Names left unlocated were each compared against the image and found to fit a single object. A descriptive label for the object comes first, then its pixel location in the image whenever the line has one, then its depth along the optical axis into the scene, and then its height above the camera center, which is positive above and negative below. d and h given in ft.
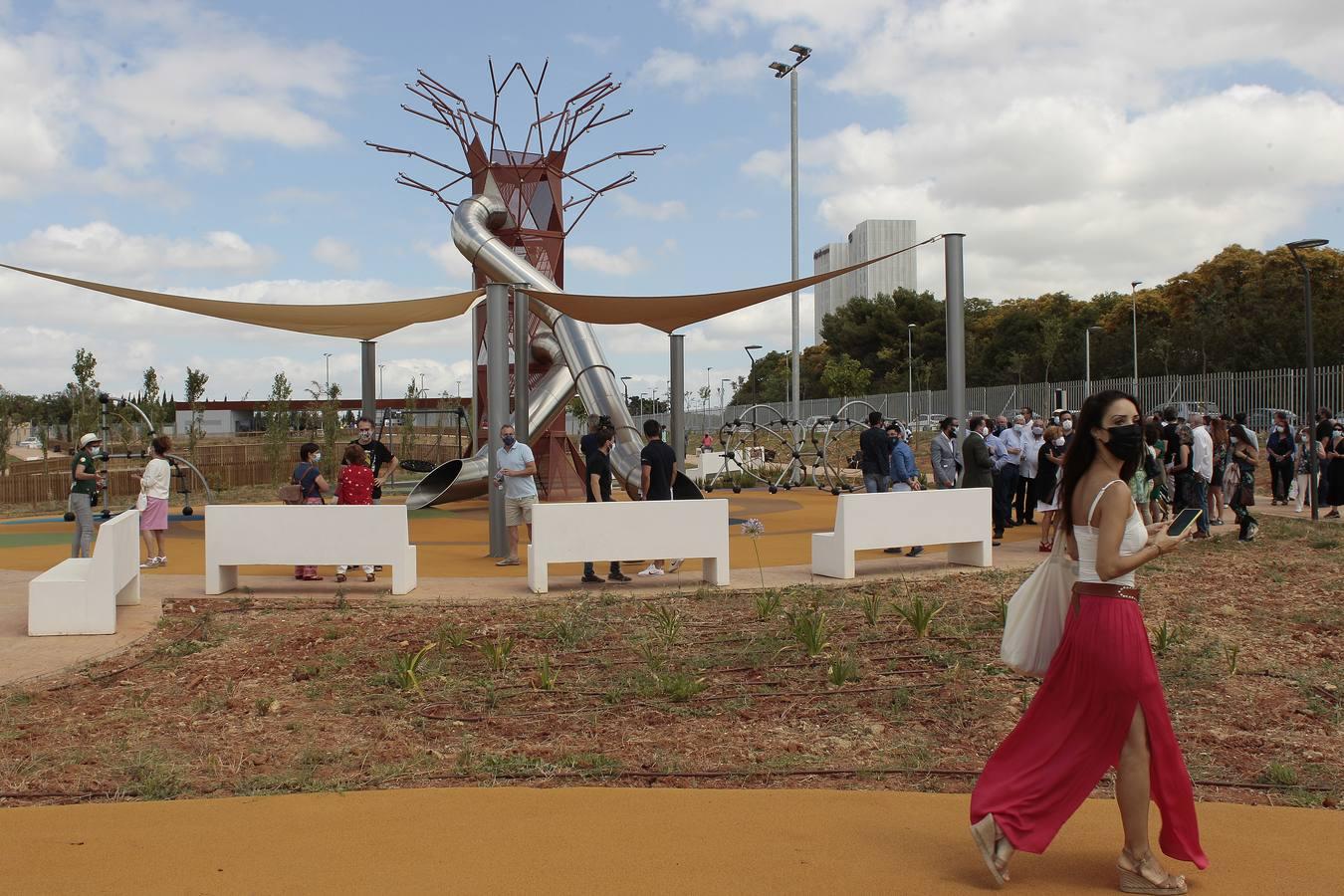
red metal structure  66.39 +15.63
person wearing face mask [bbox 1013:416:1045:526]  49.88 -0.49
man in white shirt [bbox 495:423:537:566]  38.11 -0.33
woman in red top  35.35 -0.44
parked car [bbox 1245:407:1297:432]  92.84 +3.22
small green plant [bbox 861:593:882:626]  27.22 -3.55
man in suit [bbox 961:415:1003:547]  41.73 -0.05
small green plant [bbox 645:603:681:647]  25.76 -3.77
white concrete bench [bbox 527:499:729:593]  32.42 -1.94
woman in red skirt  11.83 -2.71
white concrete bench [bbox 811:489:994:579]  34.58 -1.99
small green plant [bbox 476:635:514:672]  23.67 -3.88
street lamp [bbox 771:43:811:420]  96.12 +30.96
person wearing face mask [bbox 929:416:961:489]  43.62 +0.26
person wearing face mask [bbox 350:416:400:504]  46.96 +0.68
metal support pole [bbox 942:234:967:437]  43.55 +5.26
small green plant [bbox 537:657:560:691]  22.08 -4.09
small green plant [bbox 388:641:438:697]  22.06 -3.99
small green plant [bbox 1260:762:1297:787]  16.71 -4.65
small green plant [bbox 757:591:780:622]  27.99 -3.51
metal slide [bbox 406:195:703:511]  54.70 +4.32
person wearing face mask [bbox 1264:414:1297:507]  58.95 +0.13
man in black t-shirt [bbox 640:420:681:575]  35.70 -0.16
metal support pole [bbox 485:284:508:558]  41.68 +3.89
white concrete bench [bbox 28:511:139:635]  27.25 -3.04
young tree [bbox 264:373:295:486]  89.61 +2.35
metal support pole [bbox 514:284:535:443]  42.98 +3.46
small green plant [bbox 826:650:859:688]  22.22 -4.09
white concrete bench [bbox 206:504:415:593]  32.22 -1.93
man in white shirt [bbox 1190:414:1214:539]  44.45 +0.13
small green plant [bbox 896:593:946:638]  25.61 -3.46
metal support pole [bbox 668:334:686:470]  56.75 +3.47
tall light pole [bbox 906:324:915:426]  202.44 +21.14
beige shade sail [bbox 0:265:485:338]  43.73 +6.52
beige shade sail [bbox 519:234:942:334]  44.55 +6.38
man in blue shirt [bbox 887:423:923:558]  42.14 -0.24
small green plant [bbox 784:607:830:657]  24.18 -3.62
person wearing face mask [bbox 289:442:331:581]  36.83 -0.32
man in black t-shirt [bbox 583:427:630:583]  37.04 -0.25
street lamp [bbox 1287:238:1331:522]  50.52 +3.87
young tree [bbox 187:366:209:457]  181.37 +13.49
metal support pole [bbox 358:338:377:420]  64.08 +5.25
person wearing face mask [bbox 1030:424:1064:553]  43.57 -0.35
